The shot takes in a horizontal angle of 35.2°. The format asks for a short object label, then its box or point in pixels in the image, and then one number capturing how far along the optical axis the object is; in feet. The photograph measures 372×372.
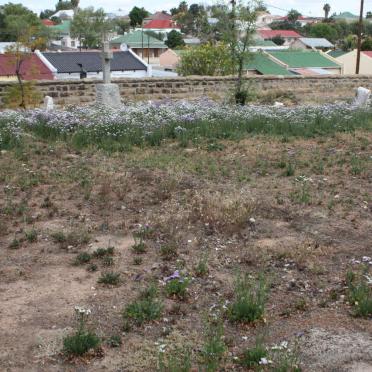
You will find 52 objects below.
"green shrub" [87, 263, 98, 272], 16.59
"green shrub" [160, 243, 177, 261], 17.59
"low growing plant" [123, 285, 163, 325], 13.85
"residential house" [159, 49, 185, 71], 182.67
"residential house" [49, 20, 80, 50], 338.99
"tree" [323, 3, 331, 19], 553.44
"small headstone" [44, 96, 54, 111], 45.44
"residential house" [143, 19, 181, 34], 422.00
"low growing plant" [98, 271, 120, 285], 15.71
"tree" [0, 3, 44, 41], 241.55
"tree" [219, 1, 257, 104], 51.24
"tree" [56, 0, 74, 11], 606.22
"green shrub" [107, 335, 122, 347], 12.84
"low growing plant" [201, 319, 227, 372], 11.94
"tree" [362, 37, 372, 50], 212.19
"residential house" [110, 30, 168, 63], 256.25
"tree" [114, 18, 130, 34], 416.13
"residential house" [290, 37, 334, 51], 284.41
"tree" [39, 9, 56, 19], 572.67
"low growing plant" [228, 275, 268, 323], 13.91
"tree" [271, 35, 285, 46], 319.88
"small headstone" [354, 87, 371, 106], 50.19
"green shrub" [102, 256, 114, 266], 16.96
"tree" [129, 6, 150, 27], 396.98
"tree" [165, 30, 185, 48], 266.14
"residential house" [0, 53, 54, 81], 103.46
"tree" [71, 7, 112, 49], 280.10
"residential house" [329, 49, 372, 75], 161.68
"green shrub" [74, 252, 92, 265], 17.03
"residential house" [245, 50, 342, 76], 135.13
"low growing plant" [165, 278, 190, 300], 15.12
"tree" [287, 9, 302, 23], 463.99
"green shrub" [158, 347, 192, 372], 11.62
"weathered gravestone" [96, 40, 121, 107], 45.88
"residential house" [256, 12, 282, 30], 594.94
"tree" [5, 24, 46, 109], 46.37
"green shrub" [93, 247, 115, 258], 17.54
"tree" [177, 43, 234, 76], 93.81
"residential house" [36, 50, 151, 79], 116.16
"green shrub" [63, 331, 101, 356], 12.37
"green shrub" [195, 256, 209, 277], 16.47
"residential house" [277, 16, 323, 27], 627.62
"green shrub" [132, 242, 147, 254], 17.91
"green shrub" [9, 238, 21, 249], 18.22
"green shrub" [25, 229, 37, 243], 18.71
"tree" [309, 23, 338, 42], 341.19
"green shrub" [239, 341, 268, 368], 12.05
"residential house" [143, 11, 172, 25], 461.86
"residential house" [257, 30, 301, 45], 339.79
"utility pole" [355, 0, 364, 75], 99.21
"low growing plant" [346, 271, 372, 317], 14.16
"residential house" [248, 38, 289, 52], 242.99
